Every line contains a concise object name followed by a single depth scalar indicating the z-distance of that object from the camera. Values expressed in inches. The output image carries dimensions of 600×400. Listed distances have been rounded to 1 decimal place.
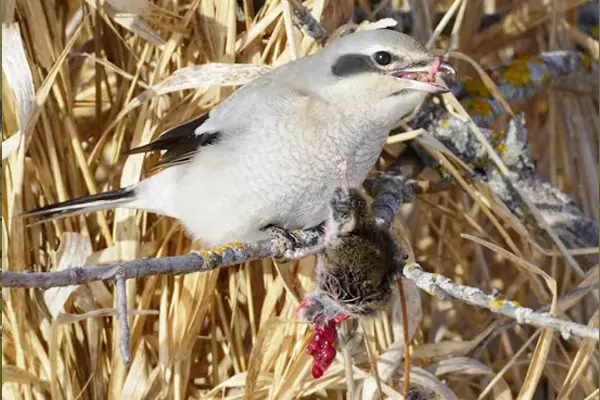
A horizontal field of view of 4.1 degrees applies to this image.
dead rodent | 125.1
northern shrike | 126.5
